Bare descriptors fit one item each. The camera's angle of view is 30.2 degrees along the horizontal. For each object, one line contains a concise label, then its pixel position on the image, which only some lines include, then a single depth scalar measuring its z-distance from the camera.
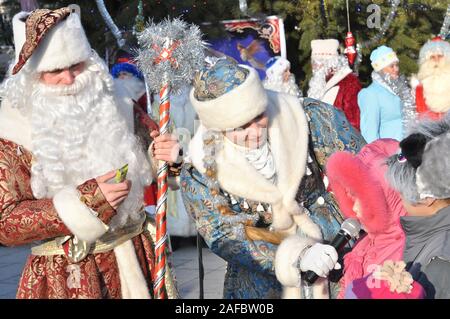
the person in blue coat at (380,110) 8.36
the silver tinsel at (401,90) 8.45
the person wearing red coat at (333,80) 9.17
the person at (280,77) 9.79
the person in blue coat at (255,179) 3.59
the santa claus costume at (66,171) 3.58
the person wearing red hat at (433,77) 7.27
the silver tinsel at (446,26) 11.90
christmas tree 9.79
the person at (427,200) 2.80
